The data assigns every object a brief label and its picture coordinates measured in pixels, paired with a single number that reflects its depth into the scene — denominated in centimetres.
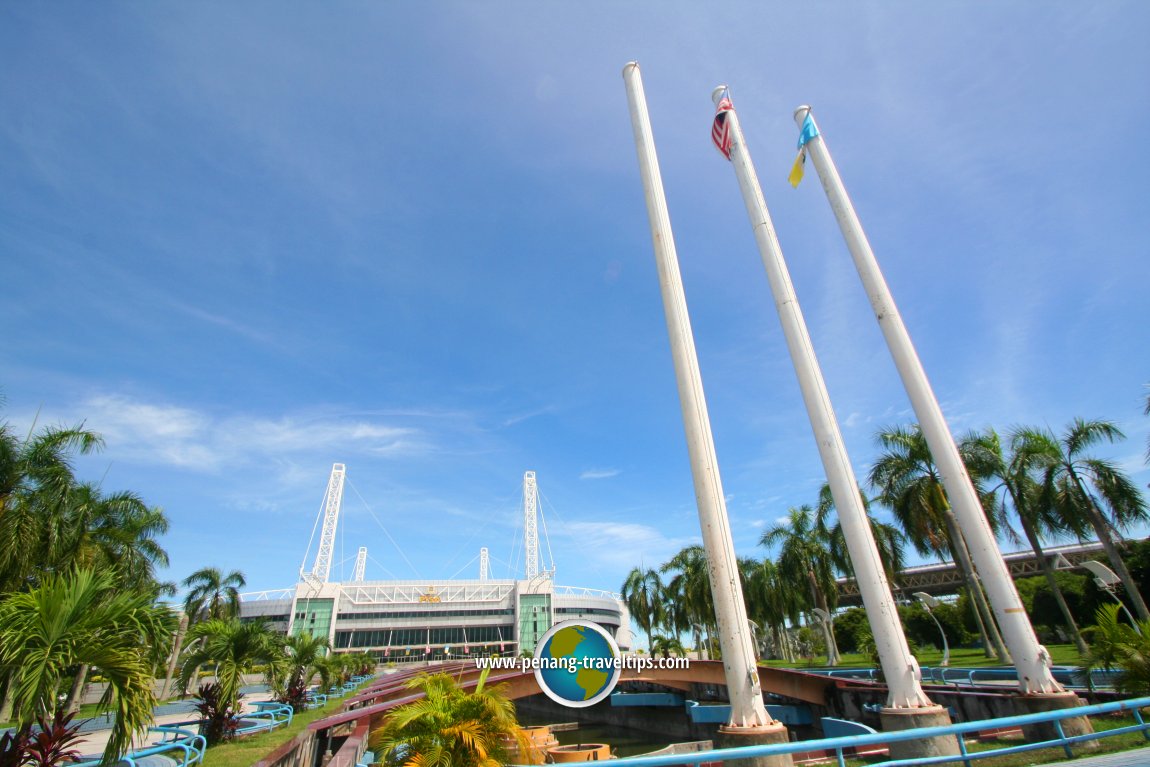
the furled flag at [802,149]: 1669
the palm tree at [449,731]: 852
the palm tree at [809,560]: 4253
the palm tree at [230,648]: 1780
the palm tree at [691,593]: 5031
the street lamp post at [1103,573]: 2016
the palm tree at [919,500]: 2792
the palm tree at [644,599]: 5947
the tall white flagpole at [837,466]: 1094
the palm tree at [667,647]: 5566
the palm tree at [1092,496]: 2573
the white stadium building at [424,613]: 10581
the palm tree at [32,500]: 1864
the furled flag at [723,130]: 1664
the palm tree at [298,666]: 2645
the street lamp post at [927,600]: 3037
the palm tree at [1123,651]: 1068
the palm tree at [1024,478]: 2802
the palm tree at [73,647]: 775
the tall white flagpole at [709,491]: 927
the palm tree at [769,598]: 4800
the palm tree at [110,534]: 2641
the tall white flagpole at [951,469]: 1135
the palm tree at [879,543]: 3872
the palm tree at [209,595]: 5341
